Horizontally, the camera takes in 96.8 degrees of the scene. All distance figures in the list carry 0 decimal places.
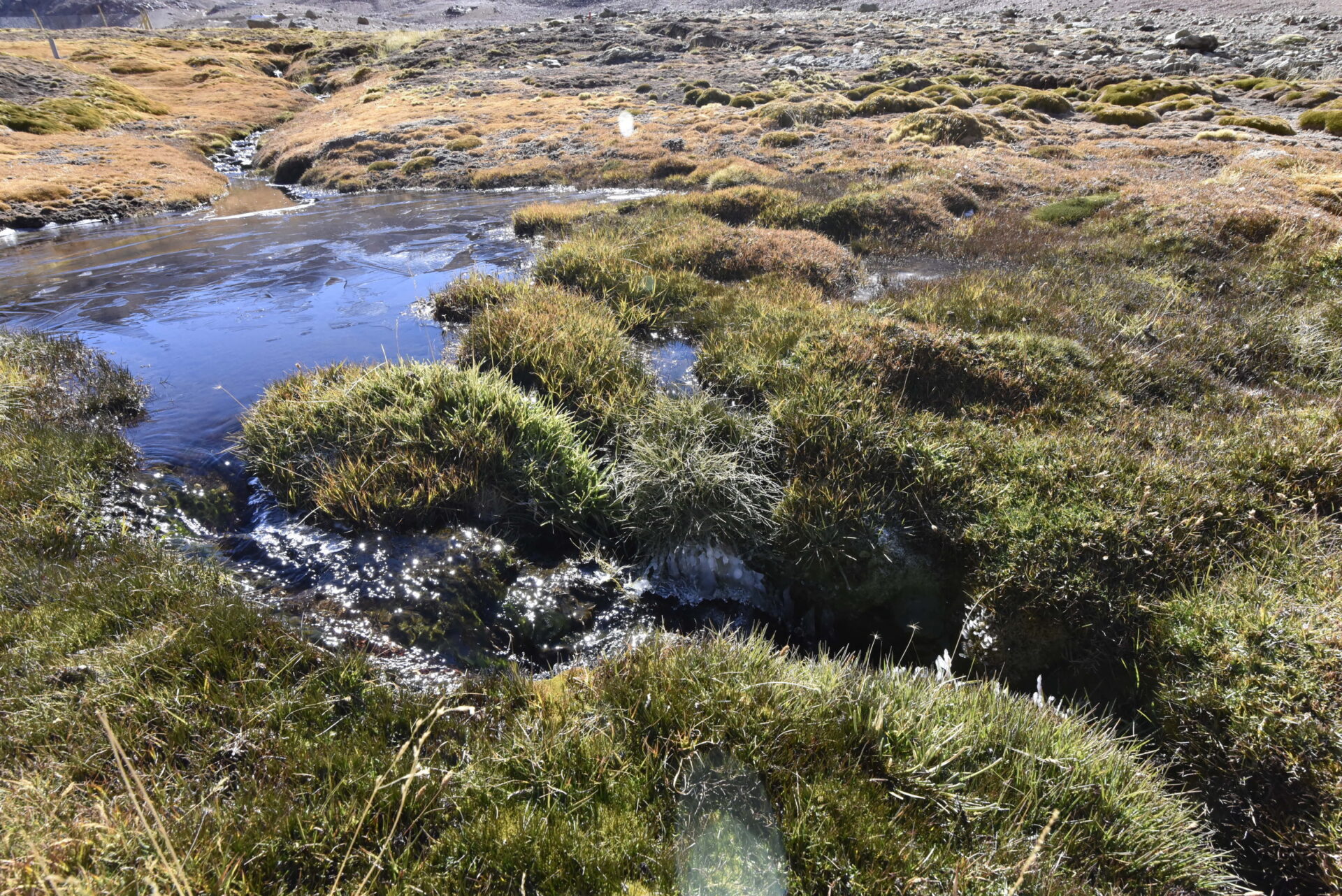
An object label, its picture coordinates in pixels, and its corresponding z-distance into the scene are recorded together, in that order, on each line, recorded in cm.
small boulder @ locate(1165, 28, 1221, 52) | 4731
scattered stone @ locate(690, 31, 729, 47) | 5731
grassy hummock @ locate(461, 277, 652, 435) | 686
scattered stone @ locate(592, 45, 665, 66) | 5188
